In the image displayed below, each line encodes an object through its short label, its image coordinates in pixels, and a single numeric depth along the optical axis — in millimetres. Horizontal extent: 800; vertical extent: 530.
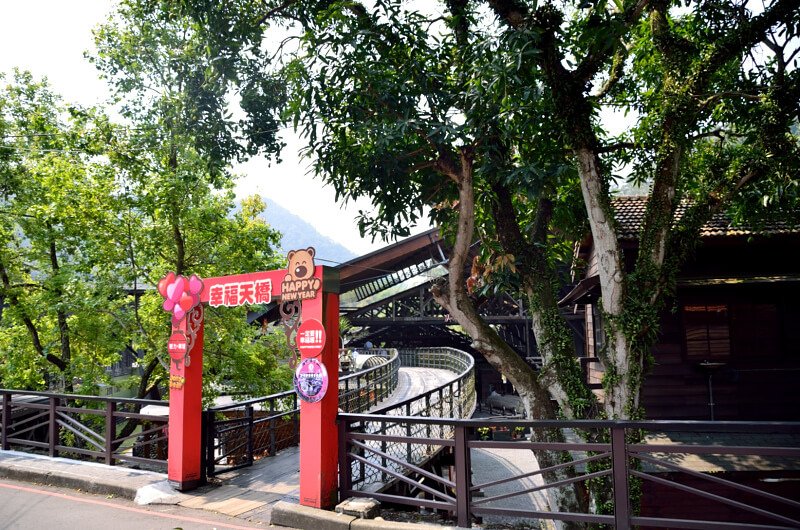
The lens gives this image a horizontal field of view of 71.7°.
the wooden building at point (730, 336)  12000
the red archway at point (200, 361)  6273
